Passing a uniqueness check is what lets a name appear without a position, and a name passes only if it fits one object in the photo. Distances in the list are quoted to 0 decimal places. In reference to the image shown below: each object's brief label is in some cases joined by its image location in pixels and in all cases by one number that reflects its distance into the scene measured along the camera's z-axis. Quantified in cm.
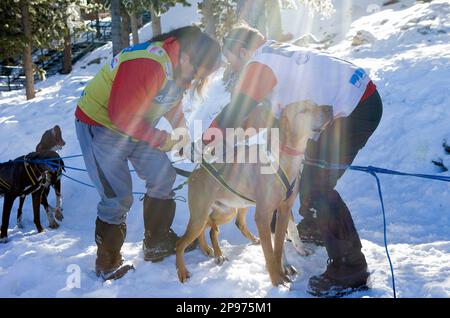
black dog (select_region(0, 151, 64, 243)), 513
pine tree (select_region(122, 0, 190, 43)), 1328
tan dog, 297
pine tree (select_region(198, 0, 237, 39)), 1688
